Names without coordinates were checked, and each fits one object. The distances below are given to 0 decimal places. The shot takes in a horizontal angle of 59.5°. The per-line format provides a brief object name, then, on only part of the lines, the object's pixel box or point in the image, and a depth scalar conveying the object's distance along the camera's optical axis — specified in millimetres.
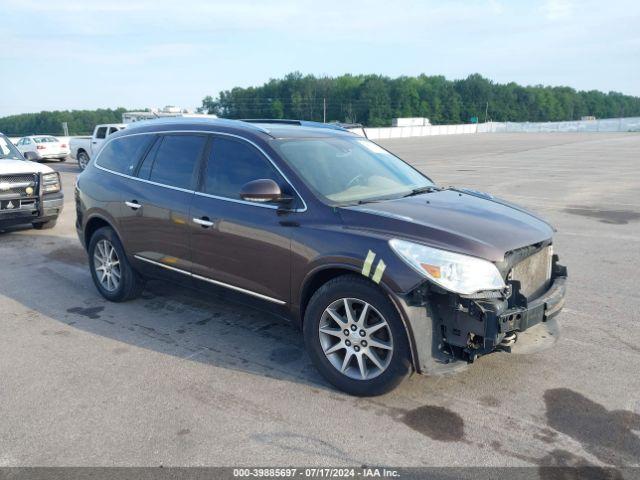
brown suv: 3459
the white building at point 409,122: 91106
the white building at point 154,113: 31769
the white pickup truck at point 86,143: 21453
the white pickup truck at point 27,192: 8859
